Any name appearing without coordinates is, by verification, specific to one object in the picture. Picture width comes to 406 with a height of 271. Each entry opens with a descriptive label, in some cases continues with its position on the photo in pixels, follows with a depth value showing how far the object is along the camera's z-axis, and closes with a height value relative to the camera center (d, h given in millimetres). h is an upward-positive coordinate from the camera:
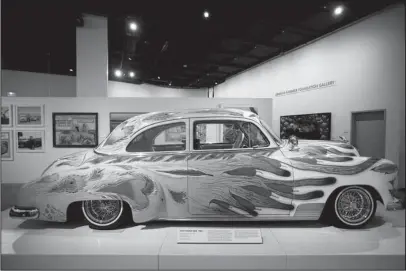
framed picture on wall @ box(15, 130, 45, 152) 2957 -136
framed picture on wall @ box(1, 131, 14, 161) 2861 -186
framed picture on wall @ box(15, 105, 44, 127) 2986 +203
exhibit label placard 2238 -1055
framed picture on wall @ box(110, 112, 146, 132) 3184 +194
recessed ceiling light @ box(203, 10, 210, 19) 3103 +1631
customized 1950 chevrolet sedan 2637 -638
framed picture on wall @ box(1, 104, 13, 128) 2918 +201
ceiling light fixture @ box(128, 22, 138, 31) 3890 +1850
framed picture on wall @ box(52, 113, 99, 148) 3090 +24
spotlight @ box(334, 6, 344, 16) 2854 +1537
